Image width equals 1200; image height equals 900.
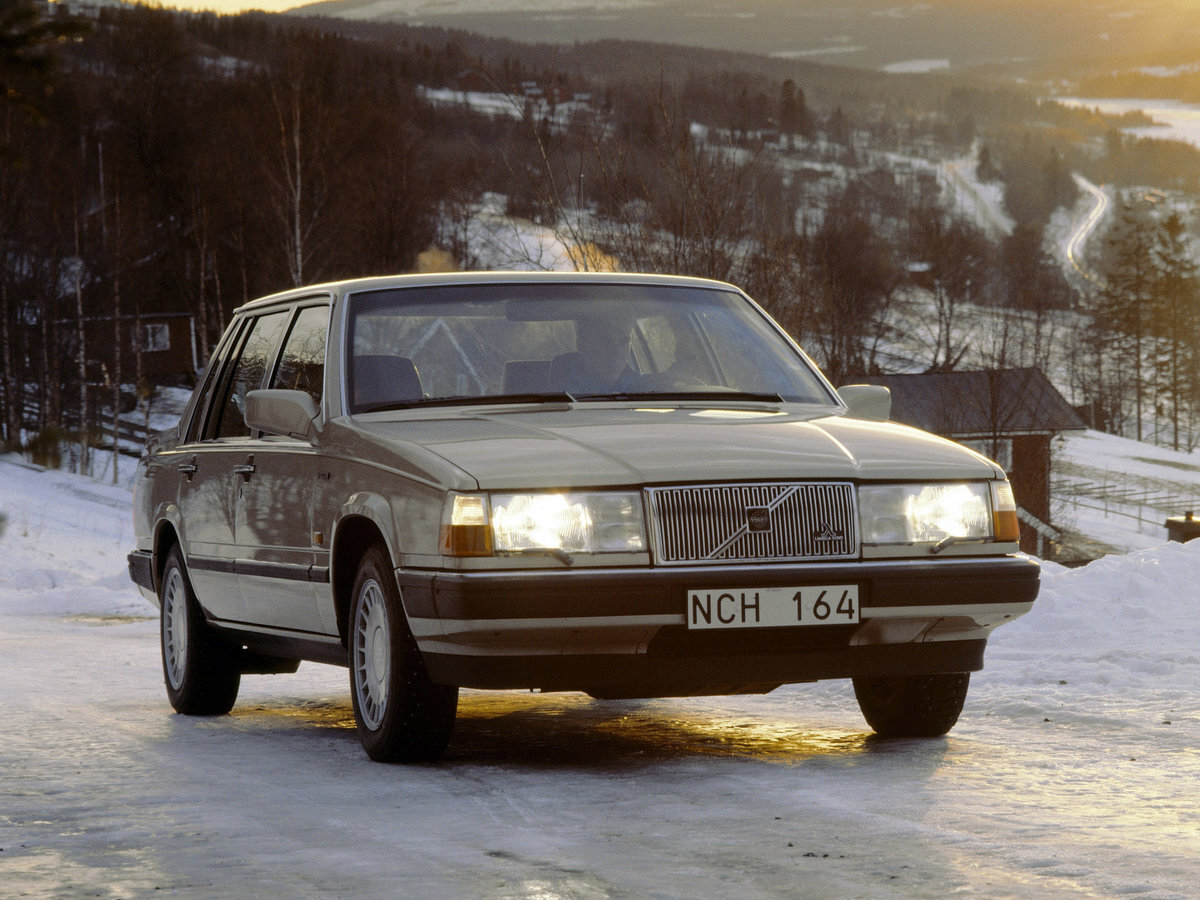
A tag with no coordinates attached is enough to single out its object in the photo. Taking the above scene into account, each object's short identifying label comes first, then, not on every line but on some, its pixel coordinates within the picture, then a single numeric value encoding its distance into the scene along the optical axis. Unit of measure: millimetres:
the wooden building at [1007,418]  100658
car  10409
